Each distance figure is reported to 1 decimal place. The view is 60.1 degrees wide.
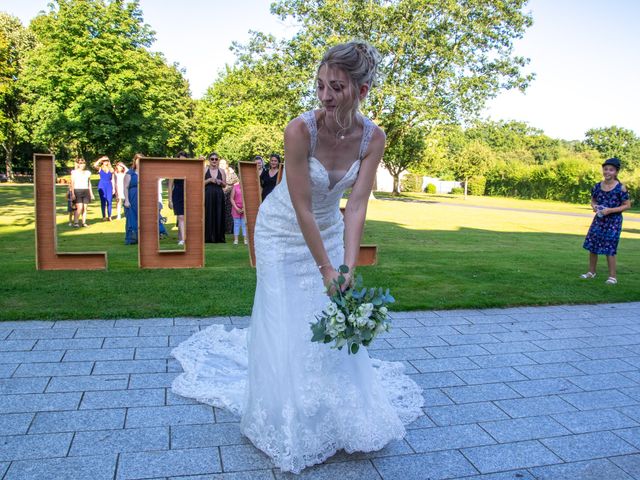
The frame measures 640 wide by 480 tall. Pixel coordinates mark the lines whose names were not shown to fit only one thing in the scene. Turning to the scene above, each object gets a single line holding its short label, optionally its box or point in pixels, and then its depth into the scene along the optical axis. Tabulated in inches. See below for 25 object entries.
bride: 138.6
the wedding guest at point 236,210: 587.1
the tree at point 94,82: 1614.2
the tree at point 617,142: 4040.4
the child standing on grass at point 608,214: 416.2
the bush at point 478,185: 2770.2
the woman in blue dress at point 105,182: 783.1
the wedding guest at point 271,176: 565.3
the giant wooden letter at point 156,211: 364.2
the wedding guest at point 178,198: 572.1
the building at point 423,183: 3080.7
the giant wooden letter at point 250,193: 392.8
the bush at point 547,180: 2202.3
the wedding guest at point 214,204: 595.5
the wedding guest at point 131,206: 576.7
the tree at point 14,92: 1872.5
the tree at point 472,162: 2411.4
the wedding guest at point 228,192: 652.4
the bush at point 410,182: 3016.7
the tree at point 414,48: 1419.8
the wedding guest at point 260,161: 564.9
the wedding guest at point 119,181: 816.3
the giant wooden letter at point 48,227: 343.9
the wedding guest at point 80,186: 699.4
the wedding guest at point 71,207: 729.0
